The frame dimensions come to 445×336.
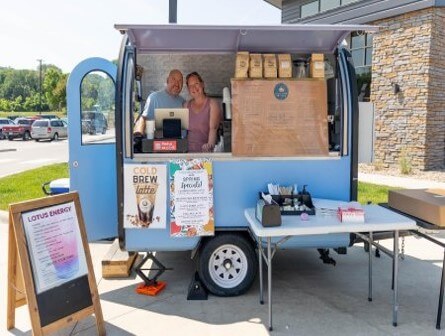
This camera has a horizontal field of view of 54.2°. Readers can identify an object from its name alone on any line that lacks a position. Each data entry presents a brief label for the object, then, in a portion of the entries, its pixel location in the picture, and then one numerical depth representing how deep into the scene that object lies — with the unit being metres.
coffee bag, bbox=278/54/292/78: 4.09
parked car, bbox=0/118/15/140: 29.83
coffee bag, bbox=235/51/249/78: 4.05
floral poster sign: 3.99
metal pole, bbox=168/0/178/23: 5.44
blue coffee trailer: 3.98
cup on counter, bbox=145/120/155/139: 4.26
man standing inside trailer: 4.94
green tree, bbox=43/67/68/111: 64.82
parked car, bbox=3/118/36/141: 29.39
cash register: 4.07
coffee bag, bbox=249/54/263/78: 4.07
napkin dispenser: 3.40
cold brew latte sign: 3.97
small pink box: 3.53
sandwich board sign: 3.12
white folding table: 3.36
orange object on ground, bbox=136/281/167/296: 4.22
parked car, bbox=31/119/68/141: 28.48
